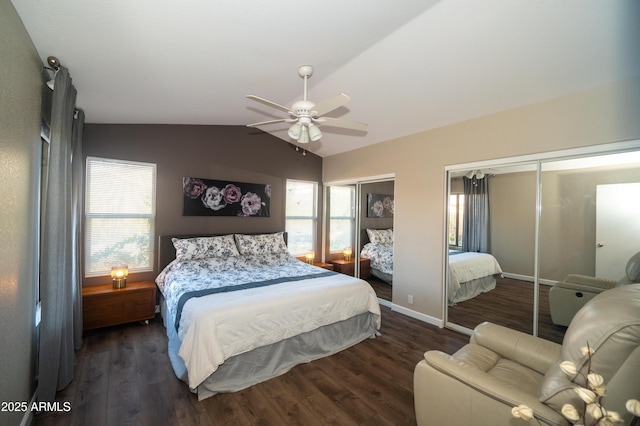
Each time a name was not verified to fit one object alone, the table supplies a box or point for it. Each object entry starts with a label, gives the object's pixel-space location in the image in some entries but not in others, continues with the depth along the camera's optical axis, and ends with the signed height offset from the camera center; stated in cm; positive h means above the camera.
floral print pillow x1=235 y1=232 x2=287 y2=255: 417 -53
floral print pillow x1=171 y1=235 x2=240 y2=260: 365 -53
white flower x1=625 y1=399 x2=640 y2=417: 64 -47
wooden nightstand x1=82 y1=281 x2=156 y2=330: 307 -115
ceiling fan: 208 +82
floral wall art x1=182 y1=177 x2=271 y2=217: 406 +21
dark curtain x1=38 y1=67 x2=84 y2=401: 192 -36
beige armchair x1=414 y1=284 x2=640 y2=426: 104 -86
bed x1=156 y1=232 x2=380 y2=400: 211 -95
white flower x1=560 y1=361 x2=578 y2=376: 76 -45
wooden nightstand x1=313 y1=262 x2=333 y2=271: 495 -101
